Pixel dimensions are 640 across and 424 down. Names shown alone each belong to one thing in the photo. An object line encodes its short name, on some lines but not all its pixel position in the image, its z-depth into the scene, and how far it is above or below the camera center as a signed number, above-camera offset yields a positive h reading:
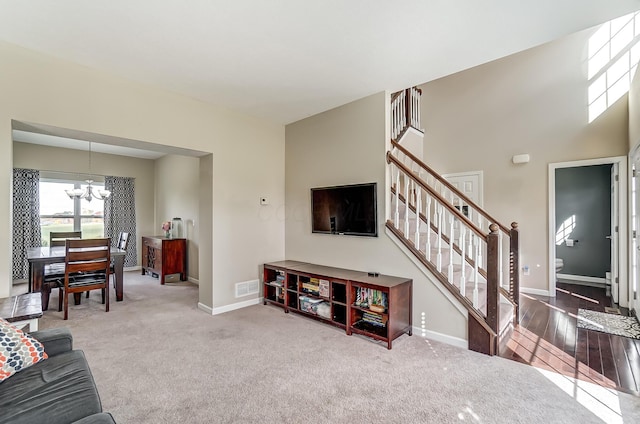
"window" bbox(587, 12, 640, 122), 4.09 +2.03
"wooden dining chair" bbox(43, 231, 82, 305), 4.02 -0.85
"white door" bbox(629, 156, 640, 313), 3.59 -0.33
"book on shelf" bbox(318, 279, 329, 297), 3.53 -0.89
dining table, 3.88 -0.71
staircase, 2.74 -0.44
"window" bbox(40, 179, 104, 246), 6.27 -0.02
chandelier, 5.14 +0.31
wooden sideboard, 5.82 -0.88
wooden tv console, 3.04 -0.97
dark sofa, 1.25 -0.84
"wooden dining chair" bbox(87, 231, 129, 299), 5.20 -0.54
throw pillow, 1.58 -0.75
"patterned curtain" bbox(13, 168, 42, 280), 5.76 -0.09
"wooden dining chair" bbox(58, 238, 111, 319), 3.83 -0.69
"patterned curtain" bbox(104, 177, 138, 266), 6.86 +0.00
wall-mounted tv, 3.66 +0.01
